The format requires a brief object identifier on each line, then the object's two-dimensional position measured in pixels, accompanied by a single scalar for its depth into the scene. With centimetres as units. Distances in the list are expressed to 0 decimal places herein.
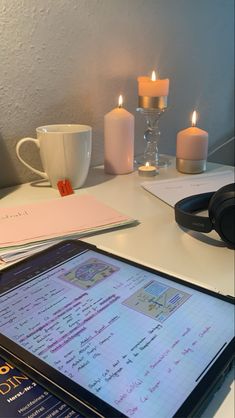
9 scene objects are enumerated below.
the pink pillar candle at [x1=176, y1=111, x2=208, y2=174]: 87
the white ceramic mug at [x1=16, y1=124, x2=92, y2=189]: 73
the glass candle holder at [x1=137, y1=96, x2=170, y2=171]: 90
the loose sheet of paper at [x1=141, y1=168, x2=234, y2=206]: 74
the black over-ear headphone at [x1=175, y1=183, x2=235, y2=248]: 54
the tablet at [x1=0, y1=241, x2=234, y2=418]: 29
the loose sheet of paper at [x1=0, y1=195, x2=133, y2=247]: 56
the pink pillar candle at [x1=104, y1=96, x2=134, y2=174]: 86
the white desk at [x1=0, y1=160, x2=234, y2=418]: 46
